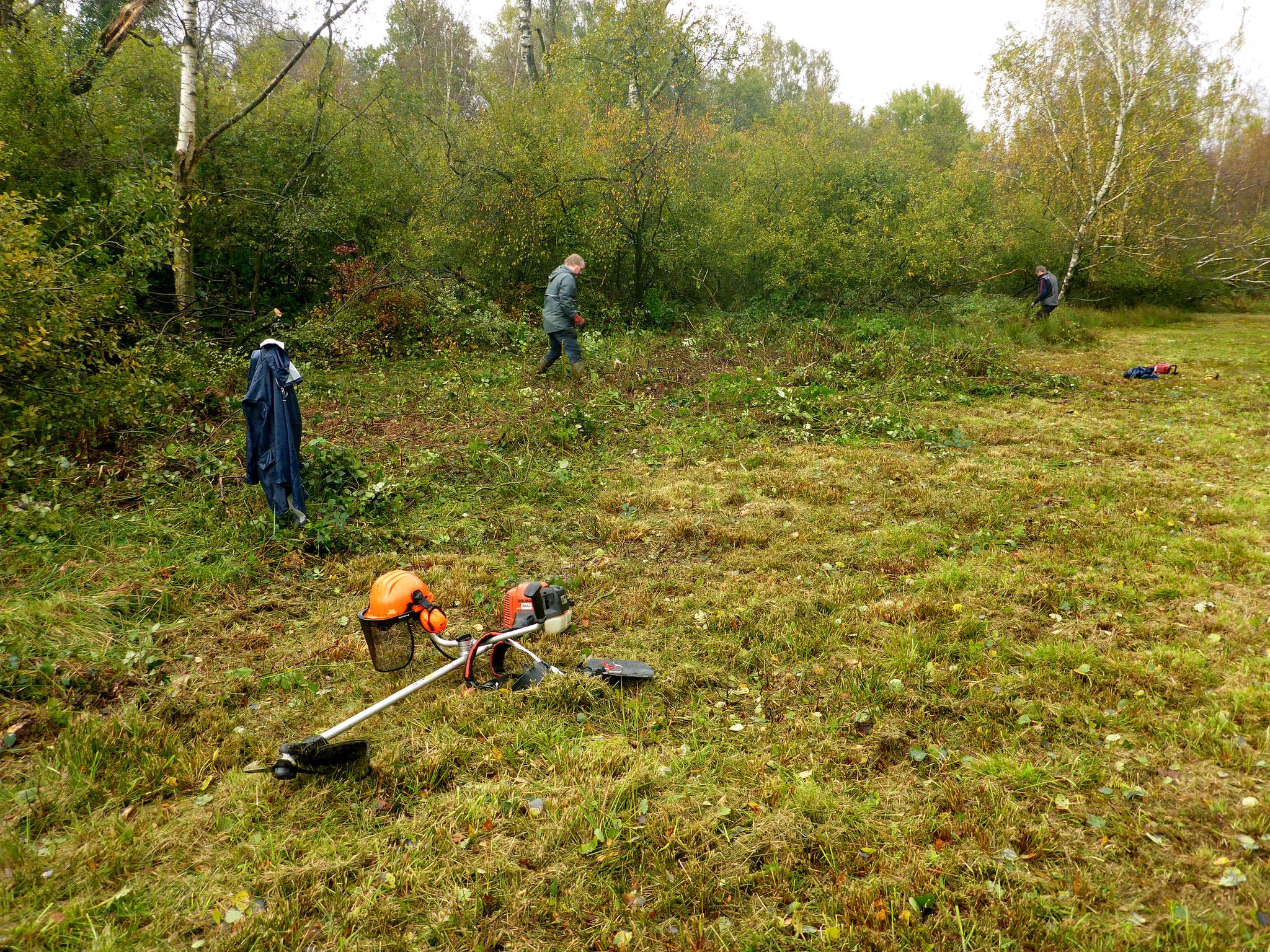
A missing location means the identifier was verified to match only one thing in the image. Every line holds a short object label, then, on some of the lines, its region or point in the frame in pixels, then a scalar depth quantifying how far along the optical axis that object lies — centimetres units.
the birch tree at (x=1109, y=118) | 1520
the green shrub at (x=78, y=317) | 510
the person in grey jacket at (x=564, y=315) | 970
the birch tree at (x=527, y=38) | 1633
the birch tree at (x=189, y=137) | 880
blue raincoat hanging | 502
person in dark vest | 1470
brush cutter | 356
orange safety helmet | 362
